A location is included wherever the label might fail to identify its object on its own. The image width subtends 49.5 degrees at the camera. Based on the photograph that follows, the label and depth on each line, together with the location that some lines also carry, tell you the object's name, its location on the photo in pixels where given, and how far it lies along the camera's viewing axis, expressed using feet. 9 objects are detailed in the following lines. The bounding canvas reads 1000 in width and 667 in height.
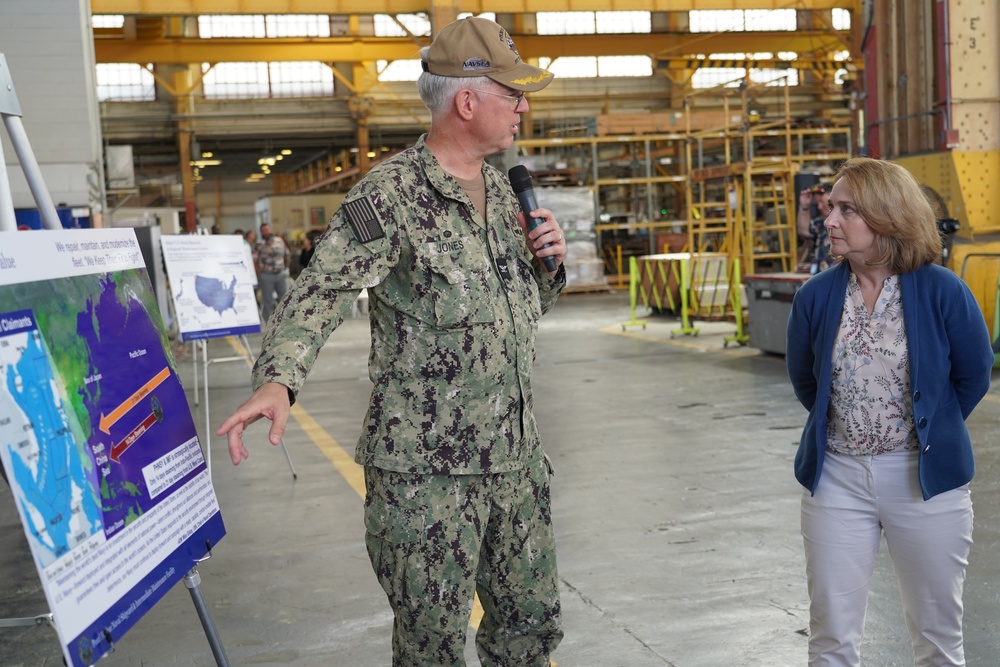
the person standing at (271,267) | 65.92
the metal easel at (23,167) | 11.17
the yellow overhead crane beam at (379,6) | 66.49
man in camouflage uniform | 8.51
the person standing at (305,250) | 94.64
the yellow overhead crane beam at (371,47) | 90.22
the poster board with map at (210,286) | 25.27
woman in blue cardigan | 9.64
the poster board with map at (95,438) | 6.81
